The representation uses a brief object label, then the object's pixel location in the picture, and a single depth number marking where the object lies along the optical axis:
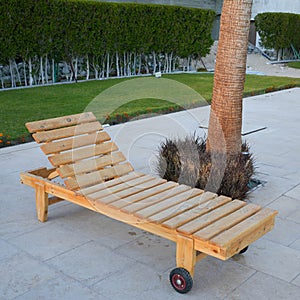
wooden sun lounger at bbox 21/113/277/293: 2.98
